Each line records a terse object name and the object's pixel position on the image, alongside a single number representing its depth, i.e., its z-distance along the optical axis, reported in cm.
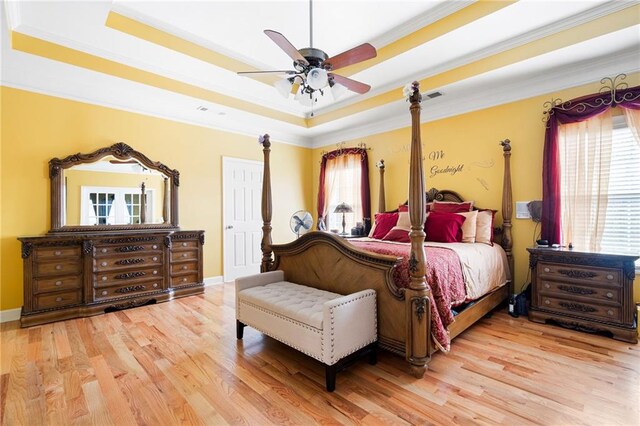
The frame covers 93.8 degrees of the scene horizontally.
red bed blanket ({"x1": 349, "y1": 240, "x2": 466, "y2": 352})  215
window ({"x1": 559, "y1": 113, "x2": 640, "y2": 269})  295
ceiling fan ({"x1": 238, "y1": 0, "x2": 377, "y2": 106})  218
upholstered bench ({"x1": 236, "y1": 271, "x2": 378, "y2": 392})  196
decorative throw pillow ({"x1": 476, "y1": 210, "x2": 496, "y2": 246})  346
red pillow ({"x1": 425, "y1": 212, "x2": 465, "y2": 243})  337
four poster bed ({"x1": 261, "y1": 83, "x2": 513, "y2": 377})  210
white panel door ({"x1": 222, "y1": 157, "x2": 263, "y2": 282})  512
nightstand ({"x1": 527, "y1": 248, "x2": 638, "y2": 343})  260
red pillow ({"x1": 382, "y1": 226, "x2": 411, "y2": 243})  344
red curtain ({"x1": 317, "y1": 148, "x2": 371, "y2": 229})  519
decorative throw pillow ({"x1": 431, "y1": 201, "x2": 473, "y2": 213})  382
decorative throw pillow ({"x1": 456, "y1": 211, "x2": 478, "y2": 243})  342
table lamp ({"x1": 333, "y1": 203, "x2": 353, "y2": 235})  480
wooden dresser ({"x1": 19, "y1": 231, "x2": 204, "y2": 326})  321
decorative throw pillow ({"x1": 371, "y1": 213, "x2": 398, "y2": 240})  397
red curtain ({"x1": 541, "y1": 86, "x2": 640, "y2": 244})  314
